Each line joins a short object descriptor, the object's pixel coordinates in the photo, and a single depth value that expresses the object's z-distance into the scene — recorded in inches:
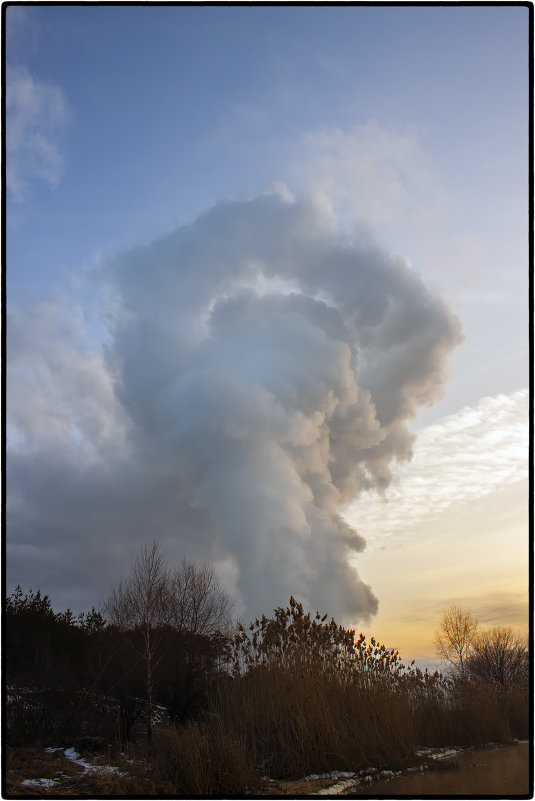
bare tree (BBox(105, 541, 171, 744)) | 1489.9
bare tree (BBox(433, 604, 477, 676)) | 2391.7
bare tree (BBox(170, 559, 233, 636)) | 1595.7
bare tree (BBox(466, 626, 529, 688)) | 1926.7
